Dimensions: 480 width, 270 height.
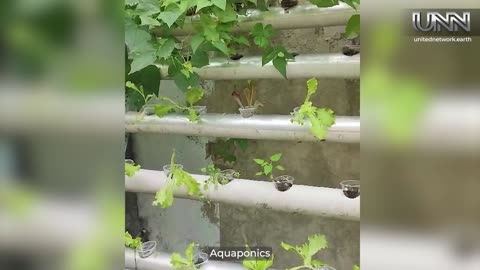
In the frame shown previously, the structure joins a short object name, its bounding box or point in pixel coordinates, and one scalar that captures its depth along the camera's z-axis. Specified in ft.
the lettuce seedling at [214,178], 4.55
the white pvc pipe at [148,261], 4.64
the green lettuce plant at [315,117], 3.94
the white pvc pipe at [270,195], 3.90
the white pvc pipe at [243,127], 3.93
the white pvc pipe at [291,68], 3.94
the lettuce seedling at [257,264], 4.18
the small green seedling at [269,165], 4.79
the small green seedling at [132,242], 4.79
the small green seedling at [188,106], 4.70
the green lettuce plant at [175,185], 4.55
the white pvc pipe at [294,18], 3.92
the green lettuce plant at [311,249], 4.25
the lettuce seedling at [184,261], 4.39
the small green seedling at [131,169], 4.79
